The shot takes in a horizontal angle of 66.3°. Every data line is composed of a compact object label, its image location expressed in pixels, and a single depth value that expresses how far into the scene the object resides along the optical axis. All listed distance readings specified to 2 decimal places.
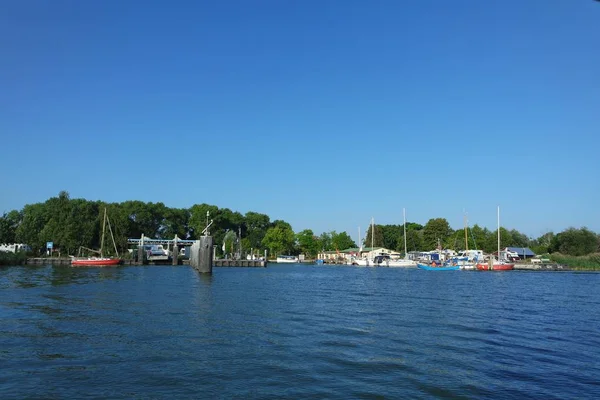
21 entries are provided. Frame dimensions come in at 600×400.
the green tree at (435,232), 145.25
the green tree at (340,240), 174.75
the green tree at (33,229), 100.62
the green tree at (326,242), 175.62
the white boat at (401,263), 110.88
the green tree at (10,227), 92.50
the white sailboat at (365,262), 117.62
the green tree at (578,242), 104.19
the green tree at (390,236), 173.88
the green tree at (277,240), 154.00
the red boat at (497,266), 90.38
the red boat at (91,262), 80.06
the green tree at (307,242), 169.38
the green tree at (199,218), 147.62
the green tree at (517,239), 146.38
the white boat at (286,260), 142.88
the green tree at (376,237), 164.38
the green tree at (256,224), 164.38
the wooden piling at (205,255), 54.69
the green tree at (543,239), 174.50
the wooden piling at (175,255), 98.48
